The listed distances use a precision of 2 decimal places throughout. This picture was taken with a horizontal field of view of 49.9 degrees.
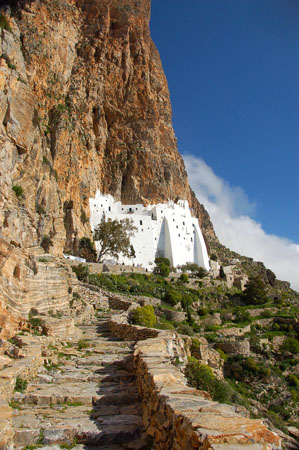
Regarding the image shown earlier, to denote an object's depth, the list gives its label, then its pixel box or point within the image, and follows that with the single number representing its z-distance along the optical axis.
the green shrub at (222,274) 42.09
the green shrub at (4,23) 23.93
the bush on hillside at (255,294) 35.72
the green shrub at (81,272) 23.98
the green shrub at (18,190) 15.34
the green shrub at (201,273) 38.50
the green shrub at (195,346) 14.86
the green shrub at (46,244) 19.95
